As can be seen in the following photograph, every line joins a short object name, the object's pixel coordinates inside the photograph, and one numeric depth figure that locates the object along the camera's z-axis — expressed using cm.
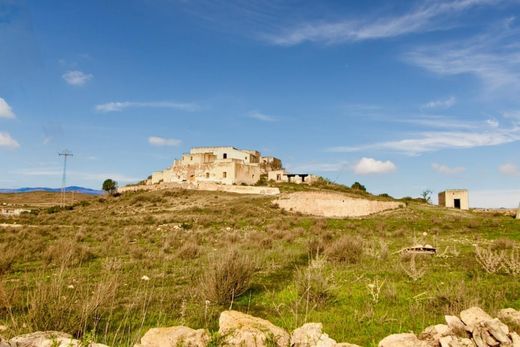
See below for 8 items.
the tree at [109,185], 7088
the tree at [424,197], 5551
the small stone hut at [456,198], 4584
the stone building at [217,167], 5838
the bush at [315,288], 715
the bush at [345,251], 1136
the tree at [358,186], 6812
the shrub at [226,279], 731
